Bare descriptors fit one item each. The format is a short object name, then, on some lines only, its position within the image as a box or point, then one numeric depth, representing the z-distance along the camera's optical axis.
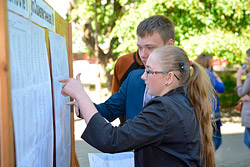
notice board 1.41
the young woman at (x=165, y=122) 1.81
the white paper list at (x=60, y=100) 2.32
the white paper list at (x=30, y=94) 1.51
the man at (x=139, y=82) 2.75
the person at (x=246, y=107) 5.62
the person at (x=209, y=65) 5.81
